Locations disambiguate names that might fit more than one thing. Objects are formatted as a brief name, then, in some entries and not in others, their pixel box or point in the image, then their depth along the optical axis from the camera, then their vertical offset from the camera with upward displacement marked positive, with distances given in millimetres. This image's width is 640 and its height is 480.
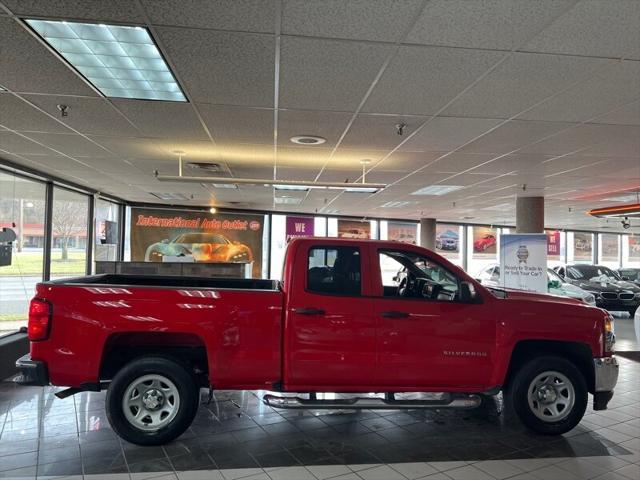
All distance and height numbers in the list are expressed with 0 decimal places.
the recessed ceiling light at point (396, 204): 13664 +1470
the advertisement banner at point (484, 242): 21562 +554
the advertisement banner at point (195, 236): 15398 +448
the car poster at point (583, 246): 24109 +494
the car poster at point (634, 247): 24980 +524
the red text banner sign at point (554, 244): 22266 +542
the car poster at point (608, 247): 24500 +488
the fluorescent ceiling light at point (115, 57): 3293 +1543
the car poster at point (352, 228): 18844 +973
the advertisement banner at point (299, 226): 17719 +989
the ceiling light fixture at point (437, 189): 10203 +1479
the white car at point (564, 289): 11353 -858
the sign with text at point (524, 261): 9352 -127
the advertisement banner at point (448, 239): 21031 +675
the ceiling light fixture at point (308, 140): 6059 +1495
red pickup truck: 3879 -817
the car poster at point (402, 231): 19859 +963
